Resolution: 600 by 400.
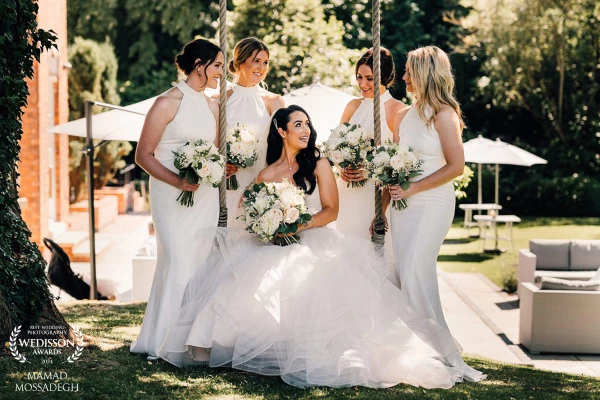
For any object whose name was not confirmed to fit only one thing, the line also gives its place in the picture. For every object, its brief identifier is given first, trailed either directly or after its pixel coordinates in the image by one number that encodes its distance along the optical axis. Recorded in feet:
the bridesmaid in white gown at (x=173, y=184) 18.54
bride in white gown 16.93
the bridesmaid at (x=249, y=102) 21.35
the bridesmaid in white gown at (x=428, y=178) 18.74
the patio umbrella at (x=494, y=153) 59.06
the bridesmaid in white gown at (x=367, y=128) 22.12
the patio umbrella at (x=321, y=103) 35.65
